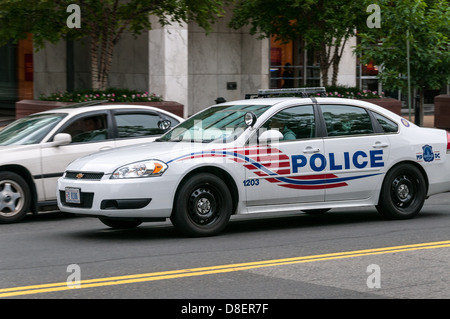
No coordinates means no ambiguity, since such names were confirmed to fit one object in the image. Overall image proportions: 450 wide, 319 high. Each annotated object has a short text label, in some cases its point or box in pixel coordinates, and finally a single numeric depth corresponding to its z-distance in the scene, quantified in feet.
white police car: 30.78
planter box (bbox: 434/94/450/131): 83.82
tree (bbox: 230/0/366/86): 75.87
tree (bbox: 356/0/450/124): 68.49
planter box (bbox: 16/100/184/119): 67.82
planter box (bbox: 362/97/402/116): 79.97
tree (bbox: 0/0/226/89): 63.62
